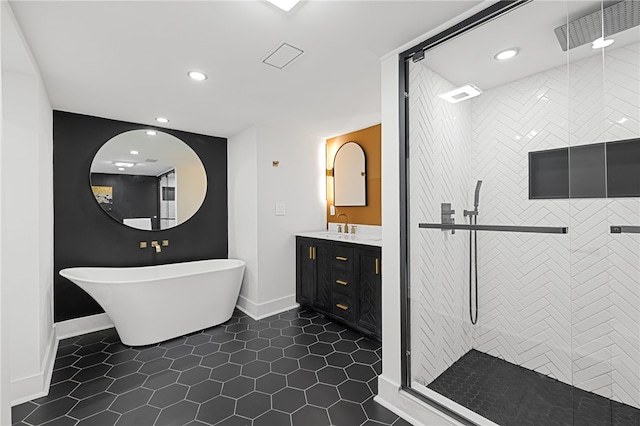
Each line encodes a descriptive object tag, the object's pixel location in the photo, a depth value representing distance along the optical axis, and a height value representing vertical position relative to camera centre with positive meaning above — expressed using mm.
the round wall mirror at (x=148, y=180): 3340 +408
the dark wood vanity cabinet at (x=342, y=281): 2816 -762
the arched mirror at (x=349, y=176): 3752 +463
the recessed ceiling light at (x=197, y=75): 2229 +1063
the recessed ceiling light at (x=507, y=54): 1757 +956
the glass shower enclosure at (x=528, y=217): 1437 -39
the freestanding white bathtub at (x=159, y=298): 2660 -851
